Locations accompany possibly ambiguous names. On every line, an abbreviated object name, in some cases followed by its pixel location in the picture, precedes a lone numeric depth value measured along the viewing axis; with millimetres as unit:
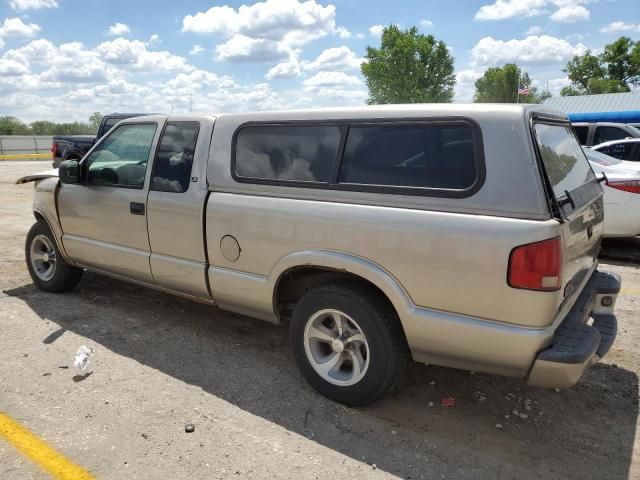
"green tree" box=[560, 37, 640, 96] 62594
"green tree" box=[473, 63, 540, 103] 90994
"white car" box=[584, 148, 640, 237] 6820
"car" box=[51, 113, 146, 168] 16000
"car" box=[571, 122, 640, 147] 11312
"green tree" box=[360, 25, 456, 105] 66438
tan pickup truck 2576
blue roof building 31172
